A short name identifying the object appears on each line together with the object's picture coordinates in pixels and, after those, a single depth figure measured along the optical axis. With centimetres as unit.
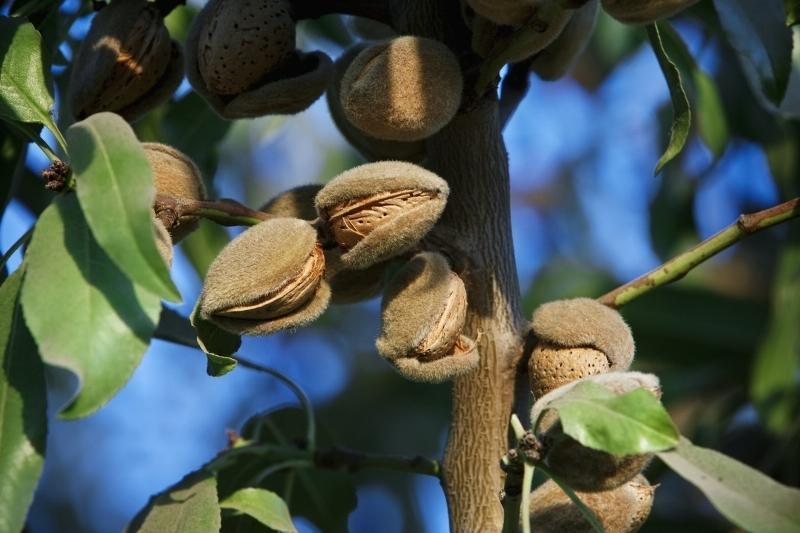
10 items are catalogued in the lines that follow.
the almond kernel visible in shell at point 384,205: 98
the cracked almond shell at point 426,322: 98
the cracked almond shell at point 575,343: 99
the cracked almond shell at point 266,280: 97
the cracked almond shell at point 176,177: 100
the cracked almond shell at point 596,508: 99
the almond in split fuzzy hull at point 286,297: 98
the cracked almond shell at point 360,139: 104
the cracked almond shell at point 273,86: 103
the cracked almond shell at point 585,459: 95
